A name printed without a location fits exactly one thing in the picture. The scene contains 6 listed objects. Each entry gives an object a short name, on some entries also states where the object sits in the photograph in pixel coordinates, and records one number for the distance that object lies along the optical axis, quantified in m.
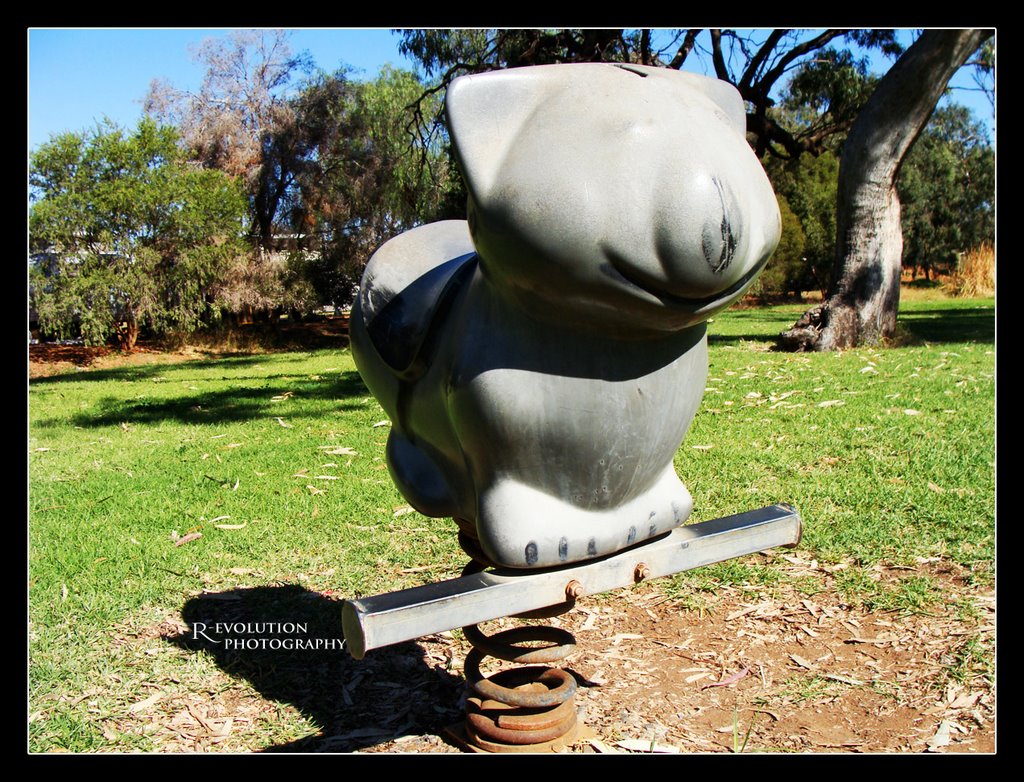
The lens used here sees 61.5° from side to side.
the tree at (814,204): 21.75
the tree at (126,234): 11.26
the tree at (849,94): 9.22
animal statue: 1.58
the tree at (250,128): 14.95
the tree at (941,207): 24.27
